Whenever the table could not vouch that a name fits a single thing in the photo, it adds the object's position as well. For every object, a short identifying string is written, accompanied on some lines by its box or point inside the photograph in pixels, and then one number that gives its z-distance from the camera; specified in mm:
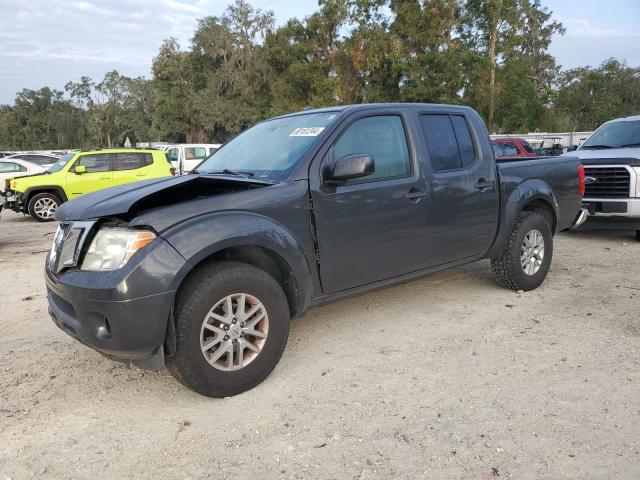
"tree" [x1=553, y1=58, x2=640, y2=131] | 41031
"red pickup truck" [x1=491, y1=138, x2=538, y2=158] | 15430
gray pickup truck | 2801
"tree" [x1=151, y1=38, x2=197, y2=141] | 49344
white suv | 20508
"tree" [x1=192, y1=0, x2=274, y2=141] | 45375
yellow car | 12266
